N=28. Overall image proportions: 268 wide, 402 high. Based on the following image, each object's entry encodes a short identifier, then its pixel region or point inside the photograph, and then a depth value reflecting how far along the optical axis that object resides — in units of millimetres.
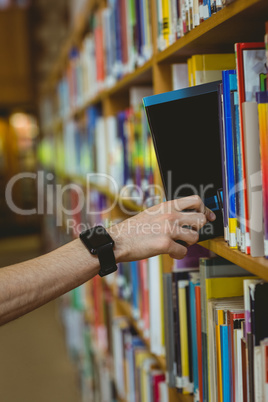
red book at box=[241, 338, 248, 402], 867
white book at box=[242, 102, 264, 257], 778
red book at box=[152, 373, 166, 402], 1505
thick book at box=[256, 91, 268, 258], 729
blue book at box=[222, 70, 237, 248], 833
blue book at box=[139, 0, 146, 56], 1472
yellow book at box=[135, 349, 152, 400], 1686
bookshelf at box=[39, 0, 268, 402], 792
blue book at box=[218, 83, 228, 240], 861
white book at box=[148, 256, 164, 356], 1451
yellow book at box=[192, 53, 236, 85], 1052
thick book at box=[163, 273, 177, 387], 1202
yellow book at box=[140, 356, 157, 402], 1607
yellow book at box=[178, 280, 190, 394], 1164
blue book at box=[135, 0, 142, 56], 1507
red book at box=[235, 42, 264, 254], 797
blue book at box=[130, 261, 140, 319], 1753
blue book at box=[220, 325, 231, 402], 937
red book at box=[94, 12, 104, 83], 2195
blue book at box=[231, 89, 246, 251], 832
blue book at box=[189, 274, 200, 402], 1132
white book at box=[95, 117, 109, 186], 2217
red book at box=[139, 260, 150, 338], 1603
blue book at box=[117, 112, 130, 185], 1773
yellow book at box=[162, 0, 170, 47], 1200
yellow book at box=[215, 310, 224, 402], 948
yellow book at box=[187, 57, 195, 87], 1080
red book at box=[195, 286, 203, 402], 1075
